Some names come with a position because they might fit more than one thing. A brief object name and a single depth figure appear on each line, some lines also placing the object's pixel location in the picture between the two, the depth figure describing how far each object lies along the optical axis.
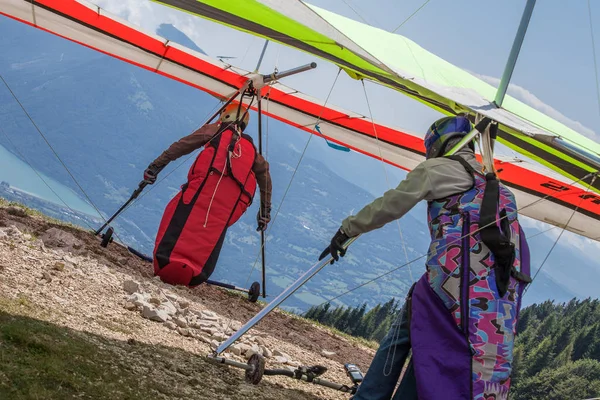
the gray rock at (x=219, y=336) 4.90
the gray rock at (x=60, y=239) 5.70
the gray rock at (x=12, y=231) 5.16
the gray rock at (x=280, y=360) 5.04
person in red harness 5.52
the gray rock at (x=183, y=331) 4.69
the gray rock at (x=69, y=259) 5.11
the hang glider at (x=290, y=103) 6.89
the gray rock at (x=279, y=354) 5.18
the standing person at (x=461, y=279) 2.74
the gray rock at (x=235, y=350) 4.71
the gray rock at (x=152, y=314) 4.71
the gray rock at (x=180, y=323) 4.84
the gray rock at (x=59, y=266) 4.77
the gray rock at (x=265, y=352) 5.00
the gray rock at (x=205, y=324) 5.02
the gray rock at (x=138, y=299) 4.78
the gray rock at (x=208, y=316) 5.37
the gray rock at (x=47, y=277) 4.37
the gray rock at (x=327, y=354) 6.27
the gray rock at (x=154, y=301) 5.02
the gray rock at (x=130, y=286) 5.04
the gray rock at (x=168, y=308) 4.96
